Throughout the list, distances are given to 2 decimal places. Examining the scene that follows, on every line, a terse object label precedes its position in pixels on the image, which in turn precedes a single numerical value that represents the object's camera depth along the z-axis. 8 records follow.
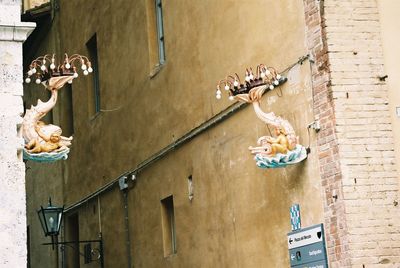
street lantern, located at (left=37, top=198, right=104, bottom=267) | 17.36
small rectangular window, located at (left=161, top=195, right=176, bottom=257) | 17.89
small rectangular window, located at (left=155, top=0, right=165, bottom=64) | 18.50
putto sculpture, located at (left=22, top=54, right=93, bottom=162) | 11.45
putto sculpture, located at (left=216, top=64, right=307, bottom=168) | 12.91
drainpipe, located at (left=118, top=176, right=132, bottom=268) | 19.58
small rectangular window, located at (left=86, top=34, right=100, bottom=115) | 22.10
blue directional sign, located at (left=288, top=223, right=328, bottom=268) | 12.73
